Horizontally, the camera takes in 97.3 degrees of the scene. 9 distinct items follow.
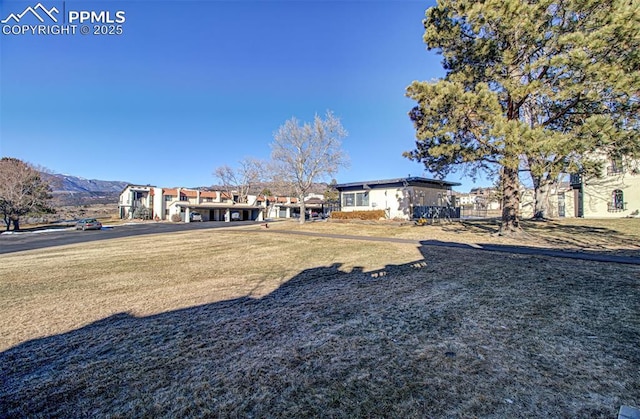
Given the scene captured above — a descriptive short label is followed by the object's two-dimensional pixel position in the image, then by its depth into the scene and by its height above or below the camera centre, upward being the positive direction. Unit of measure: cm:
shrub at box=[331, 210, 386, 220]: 2631 -39
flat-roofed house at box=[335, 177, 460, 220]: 2589 +153
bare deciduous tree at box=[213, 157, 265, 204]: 5888 +644
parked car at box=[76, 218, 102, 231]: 3158 -130
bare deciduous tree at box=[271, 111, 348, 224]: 2723 +535
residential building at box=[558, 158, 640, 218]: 2306 +120
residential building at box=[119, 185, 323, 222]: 4772 +120
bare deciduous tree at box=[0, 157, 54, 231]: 3184 +272
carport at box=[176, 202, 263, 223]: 4612 +19
